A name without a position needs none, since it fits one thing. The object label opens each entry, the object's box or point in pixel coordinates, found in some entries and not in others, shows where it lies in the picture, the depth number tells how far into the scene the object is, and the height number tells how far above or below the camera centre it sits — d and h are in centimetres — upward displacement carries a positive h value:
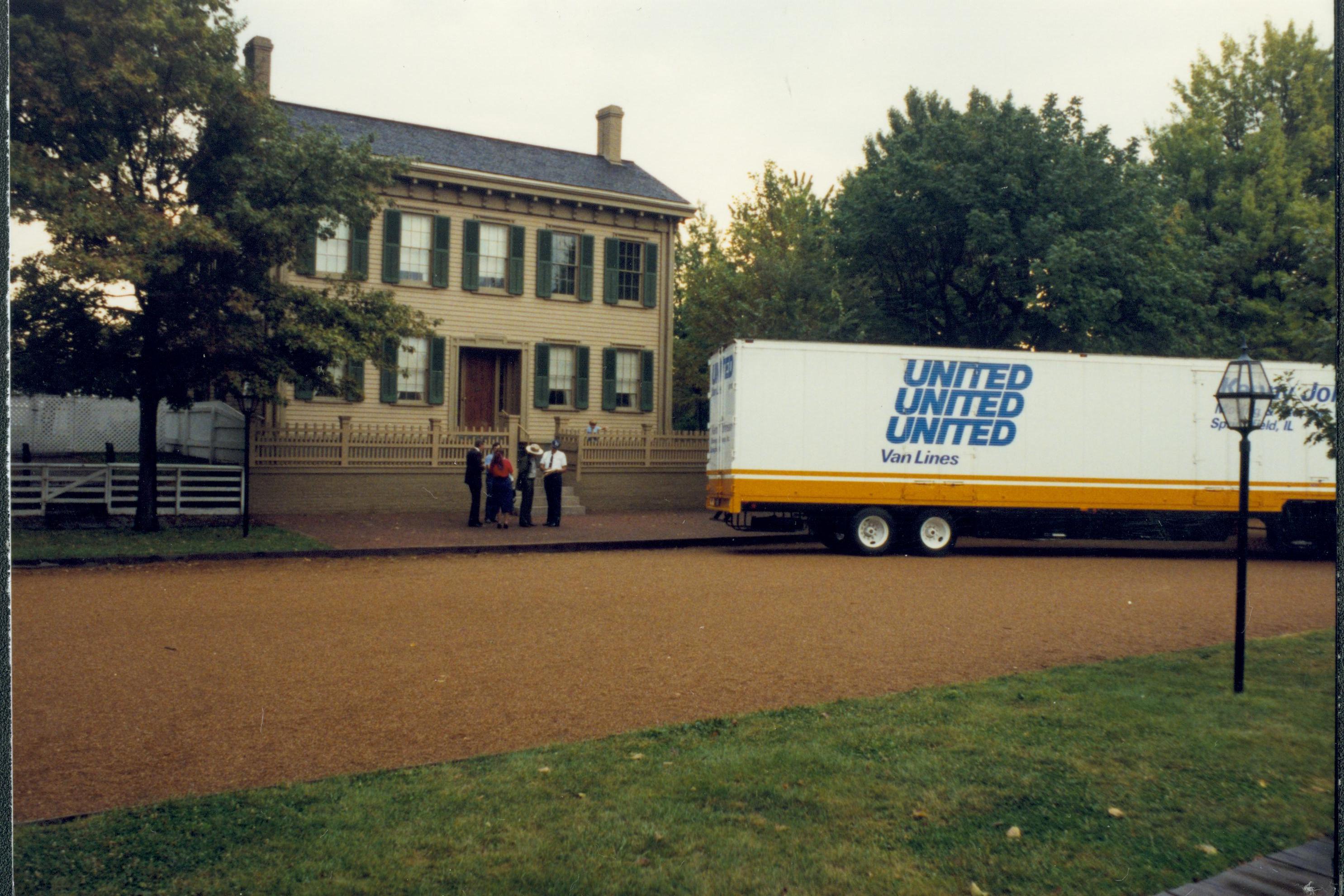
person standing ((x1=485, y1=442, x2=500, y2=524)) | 2170 -156
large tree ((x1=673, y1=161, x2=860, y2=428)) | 3008 +553
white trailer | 1830 -10
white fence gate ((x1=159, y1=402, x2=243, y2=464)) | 2450 -28
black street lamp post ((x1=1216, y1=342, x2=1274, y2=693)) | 804 +37
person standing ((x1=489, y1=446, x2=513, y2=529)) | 2109 -107
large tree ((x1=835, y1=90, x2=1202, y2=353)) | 2409 +498
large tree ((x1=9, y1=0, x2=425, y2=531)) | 1496 +323
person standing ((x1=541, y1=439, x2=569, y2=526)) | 2198 -104
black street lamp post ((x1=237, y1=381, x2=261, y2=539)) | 1811 +21
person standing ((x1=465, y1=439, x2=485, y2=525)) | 2130 -93
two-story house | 2698 +406
